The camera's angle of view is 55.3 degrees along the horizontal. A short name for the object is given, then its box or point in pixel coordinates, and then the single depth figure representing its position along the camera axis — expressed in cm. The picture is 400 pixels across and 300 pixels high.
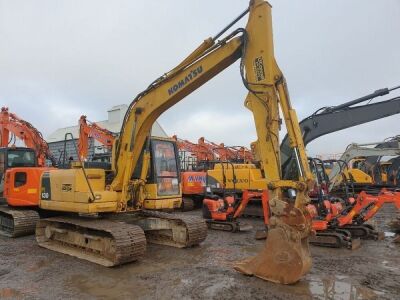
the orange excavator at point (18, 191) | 915
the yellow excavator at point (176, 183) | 523
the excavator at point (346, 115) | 1000
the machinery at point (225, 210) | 996
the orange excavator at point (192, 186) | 1485
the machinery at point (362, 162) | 1120
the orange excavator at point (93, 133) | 1651
